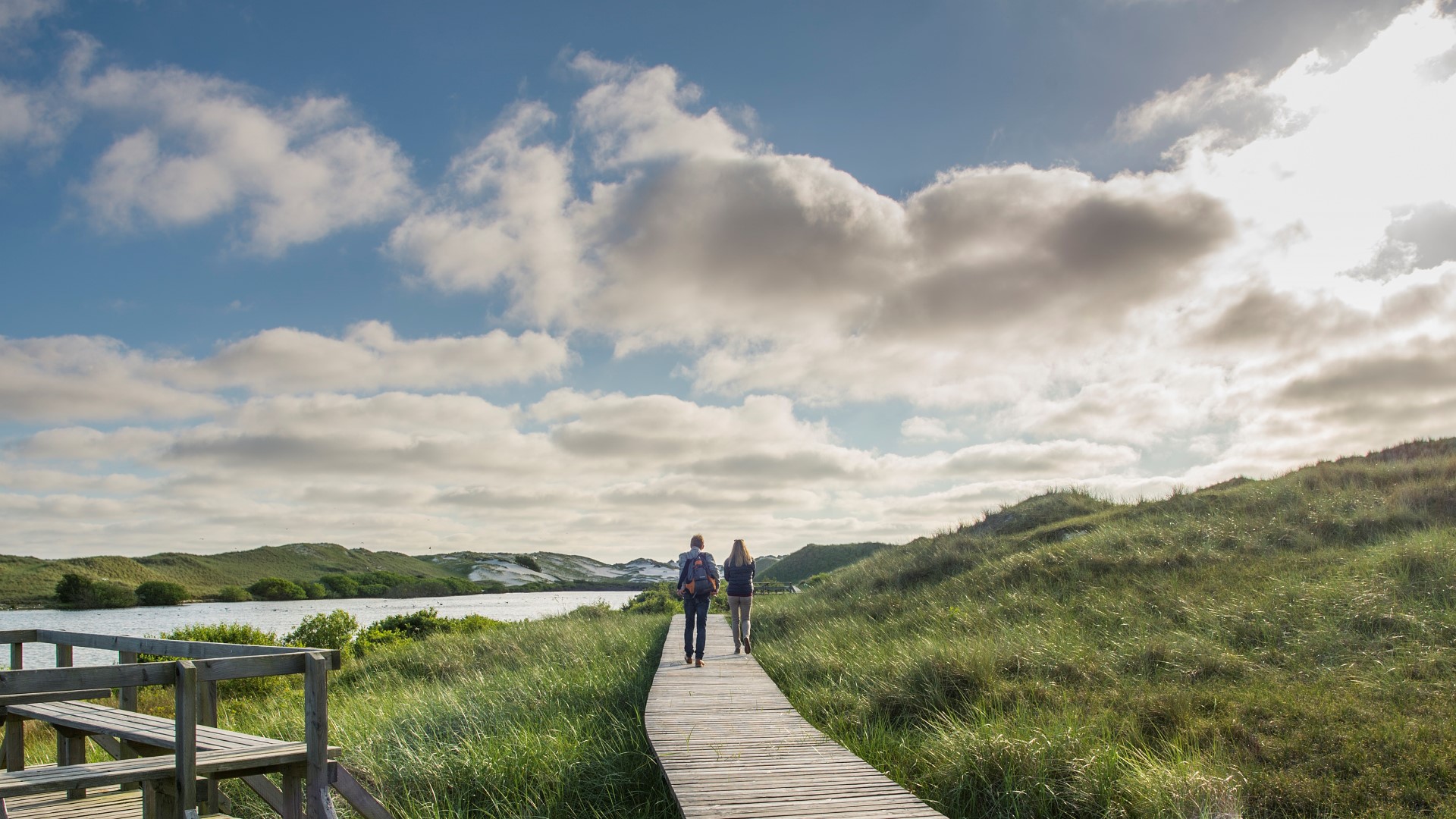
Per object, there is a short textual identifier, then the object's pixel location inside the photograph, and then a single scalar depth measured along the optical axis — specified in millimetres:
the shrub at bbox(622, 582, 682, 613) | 29078
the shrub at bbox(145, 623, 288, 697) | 17484
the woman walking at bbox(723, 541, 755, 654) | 13742
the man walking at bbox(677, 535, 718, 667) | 12734
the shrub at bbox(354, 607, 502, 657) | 25250
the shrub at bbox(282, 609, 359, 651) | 23703
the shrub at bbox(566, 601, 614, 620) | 25814
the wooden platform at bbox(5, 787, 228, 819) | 5595
